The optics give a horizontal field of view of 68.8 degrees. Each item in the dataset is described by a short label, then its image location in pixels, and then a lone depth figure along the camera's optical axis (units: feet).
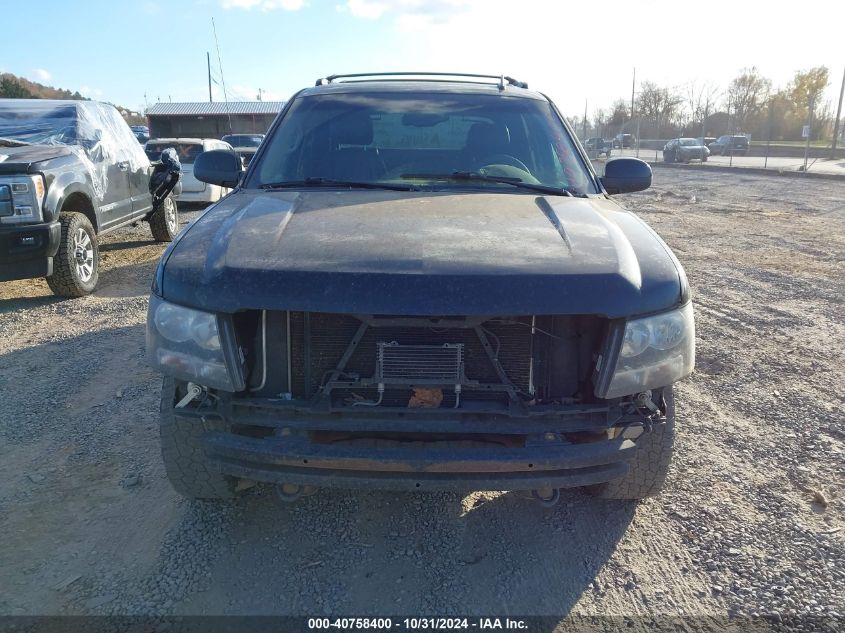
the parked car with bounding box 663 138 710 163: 112.57
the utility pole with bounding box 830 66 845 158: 82.40
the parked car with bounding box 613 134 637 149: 165.48
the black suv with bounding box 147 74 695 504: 6.84
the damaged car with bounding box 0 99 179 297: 18.04
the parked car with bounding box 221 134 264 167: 73.10
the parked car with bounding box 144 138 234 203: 38.63
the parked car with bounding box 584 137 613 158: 131.03
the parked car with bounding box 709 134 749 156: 134.62
